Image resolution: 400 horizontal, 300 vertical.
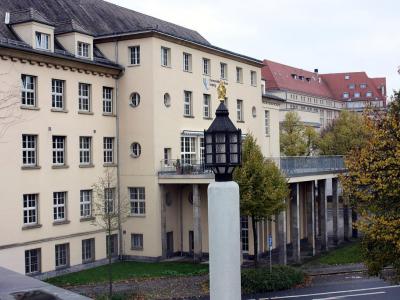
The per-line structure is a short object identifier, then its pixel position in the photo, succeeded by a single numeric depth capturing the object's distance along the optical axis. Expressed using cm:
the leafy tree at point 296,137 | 6075
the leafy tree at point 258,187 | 2838
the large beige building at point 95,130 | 2806
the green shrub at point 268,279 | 2670
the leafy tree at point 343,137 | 6366
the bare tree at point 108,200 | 3105
